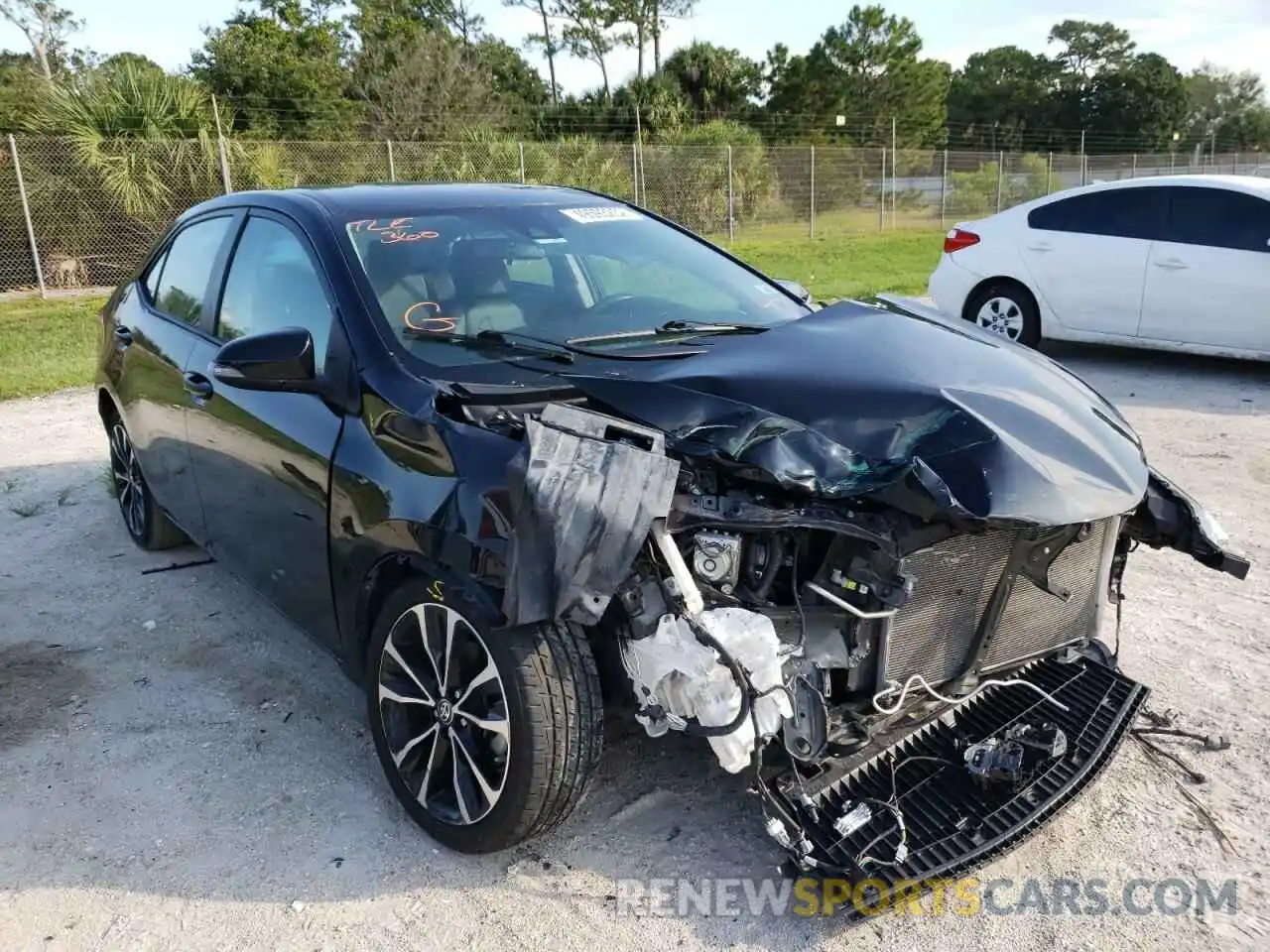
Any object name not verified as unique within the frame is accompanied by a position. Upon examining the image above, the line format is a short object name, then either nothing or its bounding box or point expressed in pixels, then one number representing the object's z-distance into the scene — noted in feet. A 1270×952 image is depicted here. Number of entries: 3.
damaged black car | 8.37
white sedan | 26.73
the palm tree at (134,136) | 47.57
